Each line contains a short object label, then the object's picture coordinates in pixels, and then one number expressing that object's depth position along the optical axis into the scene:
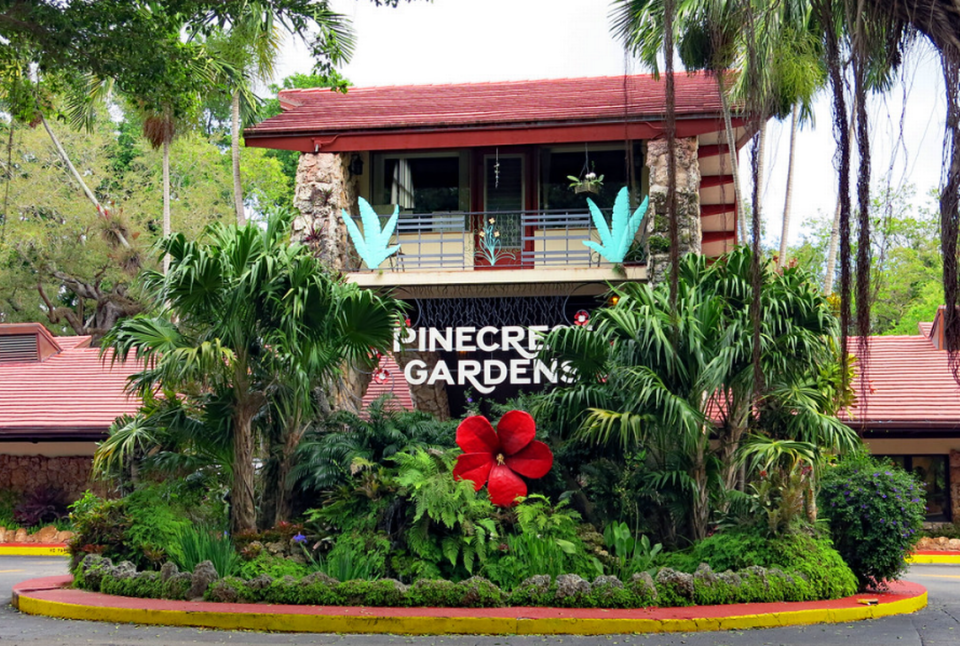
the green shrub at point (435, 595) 11.02
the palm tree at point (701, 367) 12.69
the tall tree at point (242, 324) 12.65
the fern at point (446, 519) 11.84
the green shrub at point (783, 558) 11.90
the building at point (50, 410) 20.78
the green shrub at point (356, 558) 11.66
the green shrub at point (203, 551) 11.84
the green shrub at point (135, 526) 12.37
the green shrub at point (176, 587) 11.38
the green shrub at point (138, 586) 11.48
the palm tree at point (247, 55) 22.00
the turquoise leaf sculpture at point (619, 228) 17.27
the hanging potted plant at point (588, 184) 18.42
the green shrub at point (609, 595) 11.03
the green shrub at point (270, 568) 11.75
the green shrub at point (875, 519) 12.53
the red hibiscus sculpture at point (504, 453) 12.84
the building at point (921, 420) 19.38
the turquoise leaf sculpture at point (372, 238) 17.61
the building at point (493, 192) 17.38
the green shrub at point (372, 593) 11.05
